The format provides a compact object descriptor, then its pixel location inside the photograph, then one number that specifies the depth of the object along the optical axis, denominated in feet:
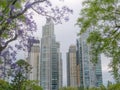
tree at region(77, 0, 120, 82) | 63.21
